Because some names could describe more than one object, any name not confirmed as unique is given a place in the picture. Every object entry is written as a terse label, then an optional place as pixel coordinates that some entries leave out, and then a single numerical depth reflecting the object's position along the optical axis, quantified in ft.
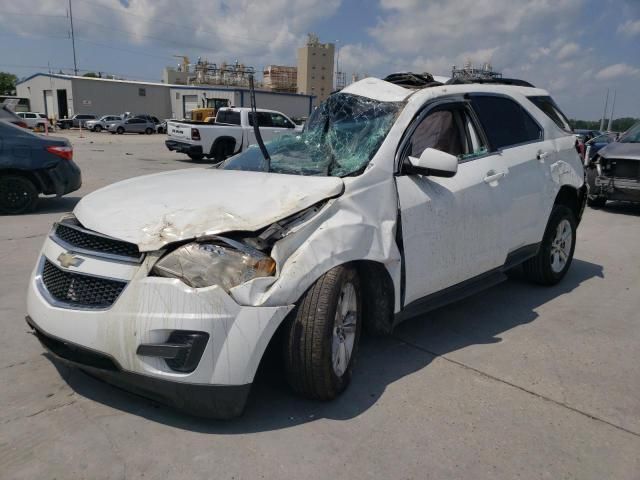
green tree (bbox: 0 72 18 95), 264.99
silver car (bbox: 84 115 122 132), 153.48
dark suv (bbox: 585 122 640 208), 31.73
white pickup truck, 57.47
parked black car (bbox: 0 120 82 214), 25.58
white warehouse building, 190.19
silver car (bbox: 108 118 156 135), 148.77
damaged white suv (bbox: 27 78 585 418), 8.39
